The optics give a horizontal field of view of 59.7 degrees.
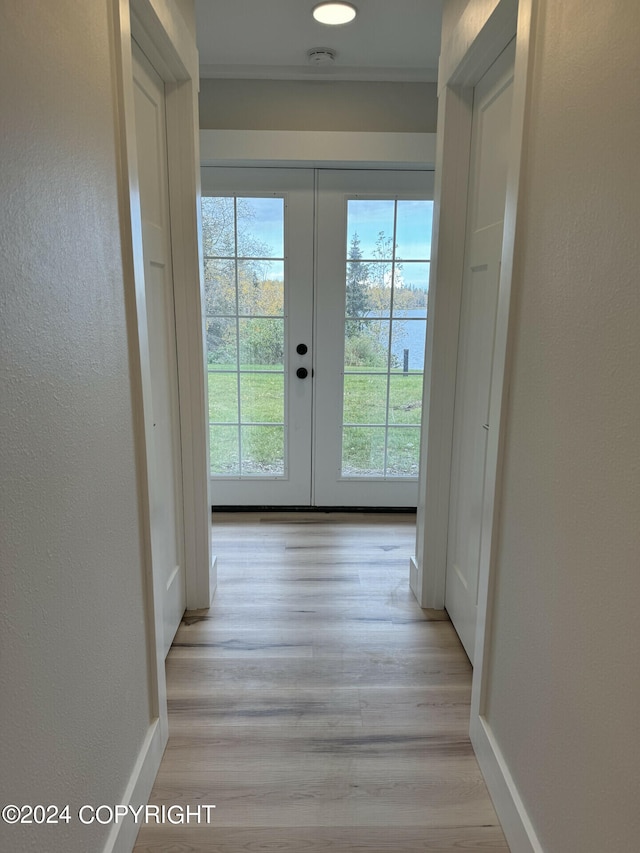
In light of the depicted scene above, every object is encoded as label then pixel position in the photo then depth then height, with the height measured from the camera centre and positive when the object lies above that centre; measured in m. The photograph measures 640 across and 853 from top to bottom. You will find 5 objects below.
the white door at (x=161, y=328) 1.75 -0.01
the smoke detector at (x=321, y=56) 2.54 +1.23
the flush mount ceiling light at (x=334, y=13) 2.16 +1.22
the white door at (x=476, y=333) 1.78 -0.01
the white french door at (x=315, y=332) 3.07 -0.03
